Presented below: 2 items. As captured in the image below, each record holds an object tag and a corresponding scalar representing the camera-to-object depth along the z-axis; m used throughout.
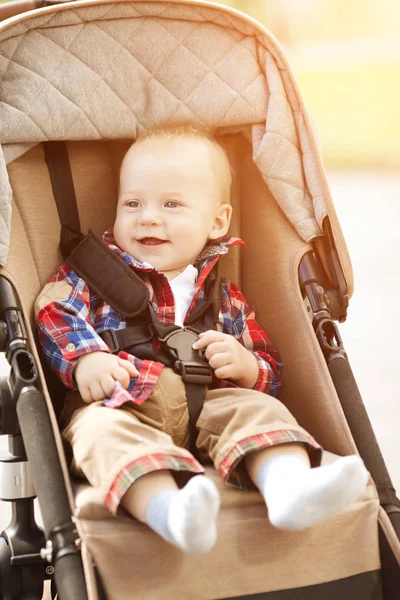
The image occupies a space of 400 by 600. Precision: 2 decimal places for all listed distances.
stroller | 2.09
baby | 2.02
